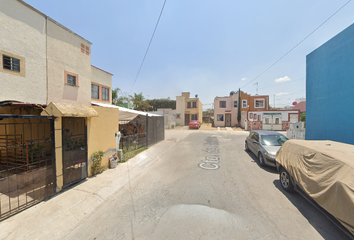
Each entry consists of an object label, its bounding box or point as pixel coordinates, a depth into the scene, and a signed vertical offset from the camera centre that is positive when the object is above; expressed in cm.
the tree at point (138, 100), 2530 +305
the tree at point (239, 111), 2678 +125
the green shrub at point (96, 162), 535 -174
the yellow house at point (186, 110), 3025 +159
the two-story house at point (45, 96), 423 +91
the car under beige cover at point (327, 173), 239 -116
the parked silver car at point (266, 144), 617 -133
